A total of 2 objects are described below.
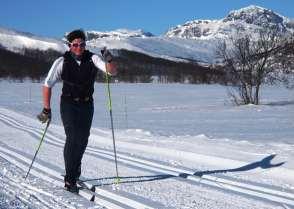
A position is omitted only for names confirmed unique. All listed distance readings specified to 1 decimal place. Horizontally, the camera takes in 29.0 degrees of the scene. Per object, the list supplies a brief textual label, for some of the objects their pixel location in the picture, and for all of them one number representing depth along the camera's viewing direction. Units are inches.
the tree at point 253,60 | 1309.1
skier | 270.7
